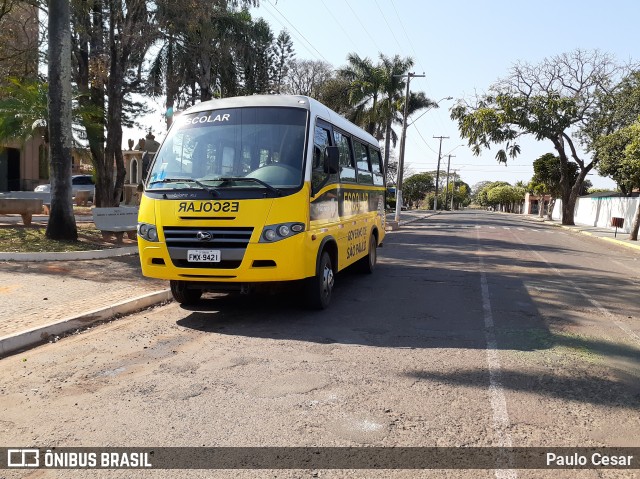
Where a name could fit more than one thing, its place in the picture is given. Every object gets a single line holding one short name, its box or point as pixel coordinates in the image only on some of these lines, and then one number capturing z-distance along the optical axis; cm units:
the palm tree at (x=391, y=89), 3553
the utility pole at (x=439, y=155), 7319
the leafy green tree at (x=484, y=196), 14605
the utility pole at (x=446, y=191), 9420
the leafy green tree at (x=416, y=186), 8512
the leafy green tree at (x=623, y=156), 2006
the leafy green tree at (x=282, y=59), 4128
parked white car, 3007
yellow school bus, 613
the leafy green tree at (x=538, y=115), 3519
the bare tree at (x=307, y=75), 4450
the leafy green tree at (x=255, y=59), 2313
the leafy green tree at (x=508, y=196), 10475
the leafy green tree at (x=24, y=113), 1466
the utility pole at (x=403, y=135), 3189
